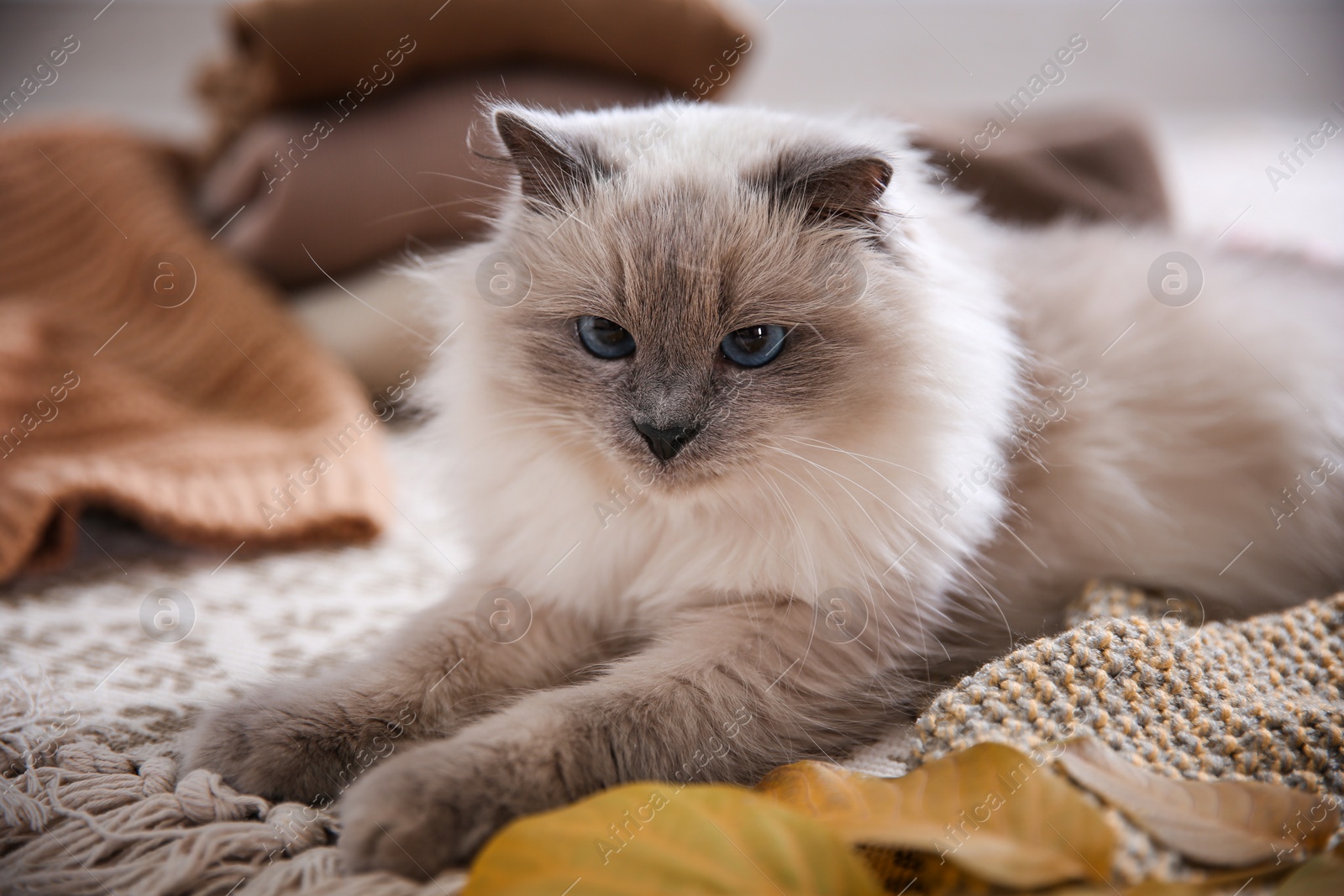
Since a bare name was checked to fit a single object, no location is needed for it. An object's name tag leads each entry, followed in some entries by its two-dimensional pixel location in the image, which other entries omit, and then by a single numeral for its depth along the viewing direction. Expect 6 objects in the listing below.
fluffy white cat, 0.45
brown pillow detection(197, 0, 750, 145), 0.69
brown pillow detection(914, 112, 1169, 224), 0.70
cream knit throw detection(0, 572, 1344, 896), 0.41
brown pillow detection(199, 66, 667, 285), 0.70
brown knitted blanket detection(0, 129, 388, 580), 0.58
